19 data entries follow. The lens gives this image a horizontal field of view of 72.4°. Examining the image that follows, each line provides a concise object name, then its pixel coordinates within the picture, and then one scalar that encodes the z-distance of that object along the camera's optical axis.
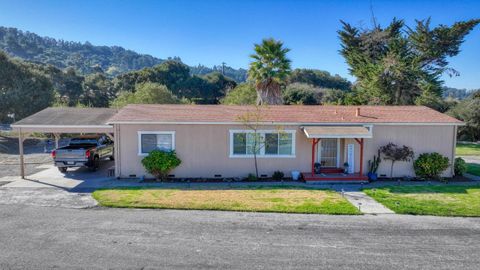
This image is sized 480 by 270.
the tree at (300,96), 43.66
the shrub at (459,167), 15.50
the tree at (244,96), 32.25
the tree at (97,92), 51.28
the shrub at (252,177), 14.64
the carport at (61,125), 14.50
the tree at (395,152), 14.73
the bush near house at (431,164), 14.72
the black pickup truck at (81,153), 15.31
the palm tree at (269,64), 23.72
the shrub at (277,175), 14.88
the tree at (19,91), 29.55
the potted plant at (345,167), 15.23
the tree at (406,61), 31.62
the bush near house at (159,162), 14.22
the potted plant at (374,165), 14.94
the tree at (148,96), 28.84
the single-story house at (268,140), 14.65
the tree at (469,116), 31.77
